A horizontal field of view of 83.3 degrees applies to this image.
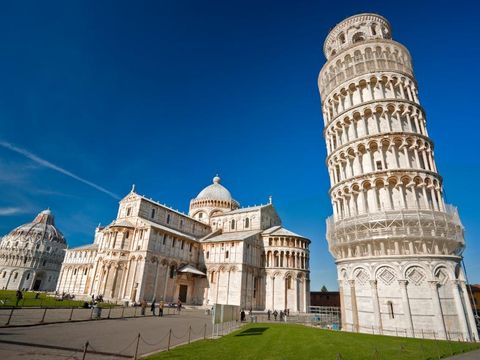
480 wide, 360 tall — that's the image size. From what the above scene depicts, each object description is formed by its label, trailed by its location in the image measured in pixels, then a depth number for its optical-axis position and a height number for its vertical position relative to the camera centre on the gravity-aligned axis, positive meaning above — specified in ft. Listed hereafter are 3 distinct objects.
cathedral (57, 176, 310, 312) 119.96 +12.38
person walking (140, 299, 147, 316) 78.82 -6.41
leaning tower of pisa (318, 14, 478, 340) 64.08 +22.79
